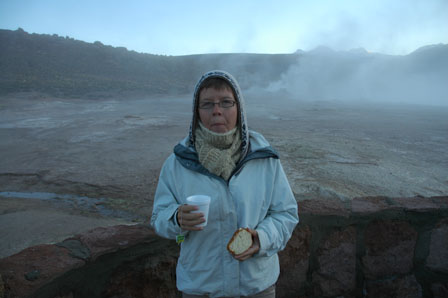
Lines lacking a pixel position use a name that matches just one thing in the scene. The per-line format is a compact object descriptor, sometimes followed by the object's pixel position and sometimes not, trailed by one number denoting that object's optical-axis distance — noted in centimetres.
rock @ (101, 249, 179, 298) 163
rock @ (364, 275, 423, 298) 207
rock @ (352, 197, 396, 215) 198
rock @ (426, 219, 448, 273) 203
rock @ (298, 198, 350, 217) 195
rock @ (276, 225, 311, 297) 192
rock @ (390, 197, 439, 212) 199
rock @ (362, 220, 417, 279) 202
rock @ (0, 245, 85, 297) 130
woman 130
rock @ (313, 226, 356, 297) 199
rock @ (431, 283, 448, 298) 204
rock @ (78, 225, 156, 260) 157
